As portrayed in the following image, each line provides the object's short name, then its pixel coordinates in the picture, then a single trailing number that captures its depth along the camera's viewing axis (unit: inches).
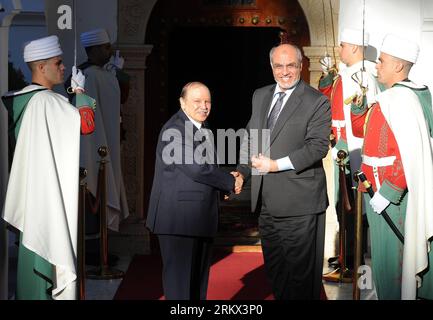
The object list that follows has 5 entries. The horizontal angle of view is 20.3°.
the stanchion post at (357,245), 340.2
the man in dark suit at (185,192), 301.0
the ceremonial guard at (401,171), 312.8
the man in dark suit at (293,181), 314.2
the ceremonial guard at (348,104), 408.8
